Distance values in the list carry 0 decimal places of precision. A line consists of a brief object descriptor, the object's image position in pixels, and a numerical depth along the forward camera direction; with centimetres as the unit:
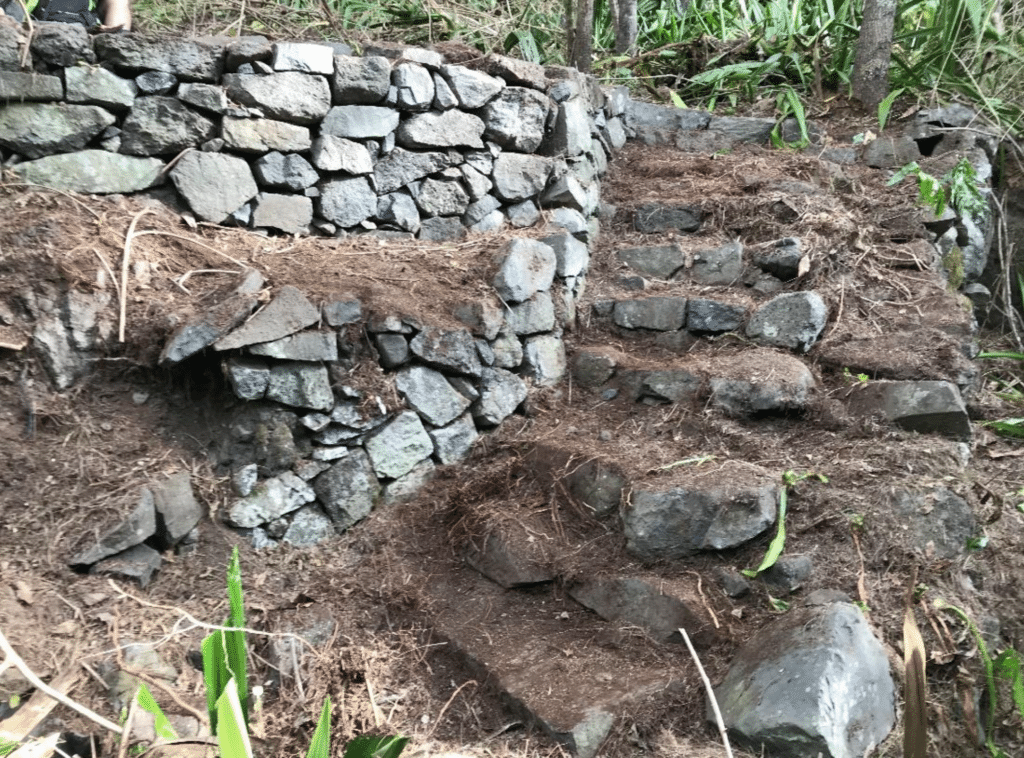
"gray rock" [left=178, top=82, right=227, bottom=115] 389
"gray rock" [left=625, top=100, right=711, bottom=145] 601
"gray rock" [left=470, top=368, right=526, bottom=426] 398
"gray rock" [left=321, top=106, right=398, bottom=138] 420
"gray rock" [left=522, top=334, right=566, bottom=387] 421
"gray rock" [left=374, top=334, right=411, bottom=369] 372
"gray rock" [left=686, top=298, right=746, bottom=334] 436
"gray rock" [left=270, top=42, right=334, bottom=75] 404
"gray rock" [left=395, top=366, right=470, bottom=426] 377
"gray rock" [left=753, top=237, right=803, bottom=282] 455
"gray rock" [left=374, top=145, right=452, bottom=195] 436
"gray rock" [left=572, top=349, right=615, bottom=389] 425
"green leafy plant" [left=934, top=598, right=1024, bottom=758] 260
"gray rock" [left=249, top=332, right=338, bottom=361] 342
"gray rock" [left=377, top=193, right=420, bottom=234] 438
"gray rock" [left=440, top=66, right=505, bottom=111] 451
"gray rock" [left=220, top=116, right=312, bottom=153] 396
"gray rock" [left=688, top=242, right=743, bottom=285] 466
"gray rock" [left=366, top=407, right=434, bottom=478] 368
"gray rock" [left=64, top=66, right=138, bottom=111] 371
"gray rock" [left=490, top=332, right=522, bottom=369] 407
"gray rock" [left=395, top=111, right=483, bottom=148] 441
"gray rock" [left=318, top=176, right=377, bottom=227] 423
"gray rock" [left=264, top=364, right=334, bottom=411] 347
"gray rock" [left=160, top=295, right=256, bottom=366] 337
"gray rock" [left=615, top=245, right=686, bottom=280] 479
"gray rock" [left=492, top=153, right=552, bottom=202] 469
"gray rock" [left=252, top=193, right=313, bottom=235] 407
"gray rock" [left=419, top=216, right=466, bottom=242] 450
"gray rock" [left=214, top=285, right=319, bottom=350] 338
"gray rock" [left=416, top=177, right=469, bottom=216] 448
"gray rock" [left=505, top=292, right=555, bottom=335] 414
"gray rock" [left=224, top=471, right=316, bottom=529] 341
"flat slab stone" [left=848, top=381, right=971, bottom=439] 358
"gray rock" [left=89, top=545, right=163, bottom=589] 306
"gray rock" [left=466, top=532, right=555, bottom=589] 335
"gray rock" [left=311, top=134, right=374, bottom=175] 415
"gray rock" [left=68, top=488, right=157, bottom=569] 304
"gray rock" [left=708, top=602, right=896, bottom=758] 247
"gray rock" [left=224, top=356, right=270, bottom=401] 341
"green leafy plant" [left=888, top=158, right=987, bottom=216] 494
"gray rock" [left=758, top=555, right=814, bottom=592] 303
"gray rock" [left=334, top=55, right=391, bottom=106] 418
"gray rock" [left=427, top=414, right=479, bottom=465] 384
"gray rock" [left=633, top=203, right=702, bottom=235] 508
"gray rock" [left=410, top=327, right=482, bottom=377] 380
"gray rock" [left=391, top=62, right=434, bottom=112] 432
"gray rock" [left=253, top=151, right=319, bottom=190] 405
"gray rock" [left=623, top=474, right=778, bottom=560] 318
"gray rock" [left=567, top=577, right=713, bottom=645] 297
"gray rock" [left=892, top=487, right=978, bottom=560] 315
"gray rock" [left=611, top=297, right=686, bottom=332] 445
